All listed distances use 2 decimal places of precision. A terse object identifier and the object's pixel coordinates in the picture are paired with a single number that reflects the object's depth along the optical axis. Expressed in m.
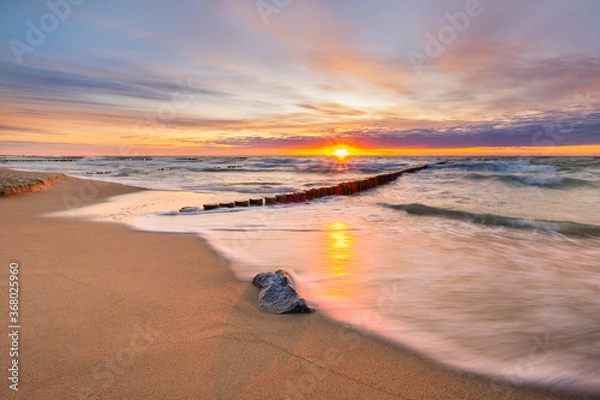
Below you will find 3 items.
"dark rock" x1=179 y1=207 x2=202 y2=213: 10.32
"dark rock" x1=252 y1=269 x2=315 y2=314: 3.45
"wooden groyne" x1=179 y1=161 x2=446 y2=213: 11.53
